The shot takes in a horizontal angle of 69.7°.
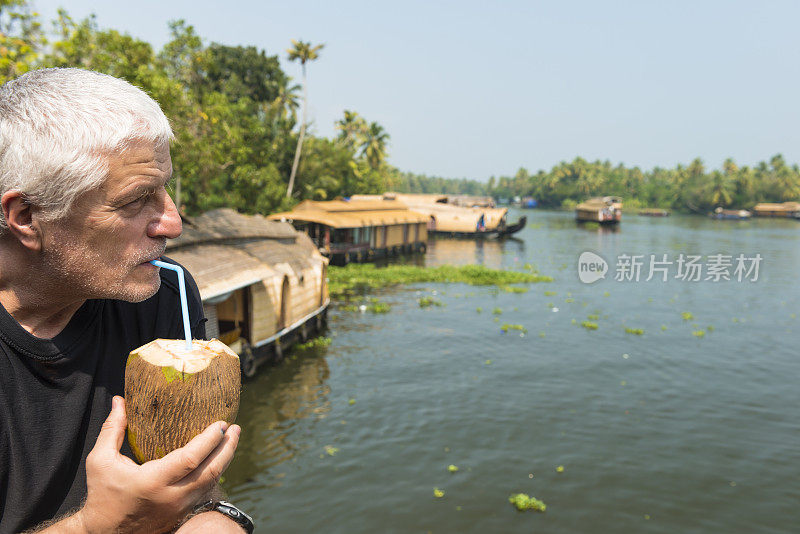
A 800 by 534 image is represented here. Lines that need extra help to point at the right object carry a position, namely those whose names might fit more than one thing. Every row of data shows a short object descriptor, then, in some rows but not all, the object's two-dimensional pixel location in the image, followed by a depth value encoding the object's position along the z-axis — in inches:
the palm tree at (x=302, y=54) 1435.8
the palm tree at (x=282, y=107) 1469.0
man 43.7
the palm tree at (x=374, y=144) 2454.5
